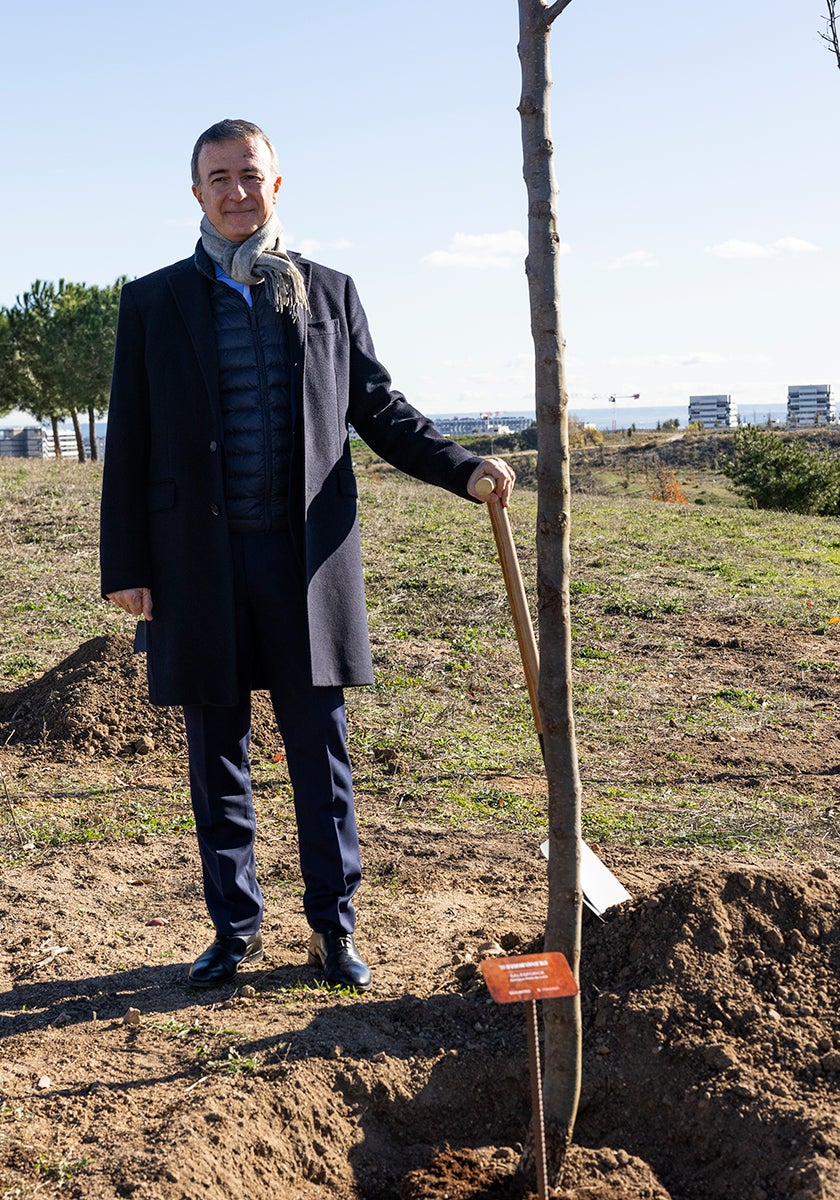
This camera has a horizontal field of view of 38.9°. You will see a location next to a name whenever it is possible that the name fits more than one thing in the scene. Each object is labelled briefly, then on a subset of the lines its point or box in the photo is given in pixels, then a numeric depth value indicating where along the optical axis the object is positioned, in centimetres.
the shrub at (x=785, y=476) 2019
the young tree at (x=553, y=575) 241
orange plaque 218
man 325
